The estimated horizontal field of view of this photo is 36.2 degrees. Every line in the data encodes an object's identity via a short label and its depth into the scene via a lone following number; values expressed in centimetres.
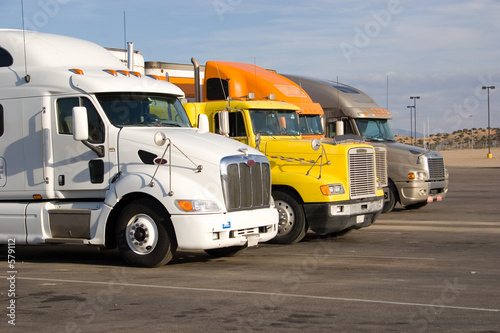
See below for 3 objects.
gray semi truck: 1980
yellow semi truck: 1367
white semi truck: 1102
